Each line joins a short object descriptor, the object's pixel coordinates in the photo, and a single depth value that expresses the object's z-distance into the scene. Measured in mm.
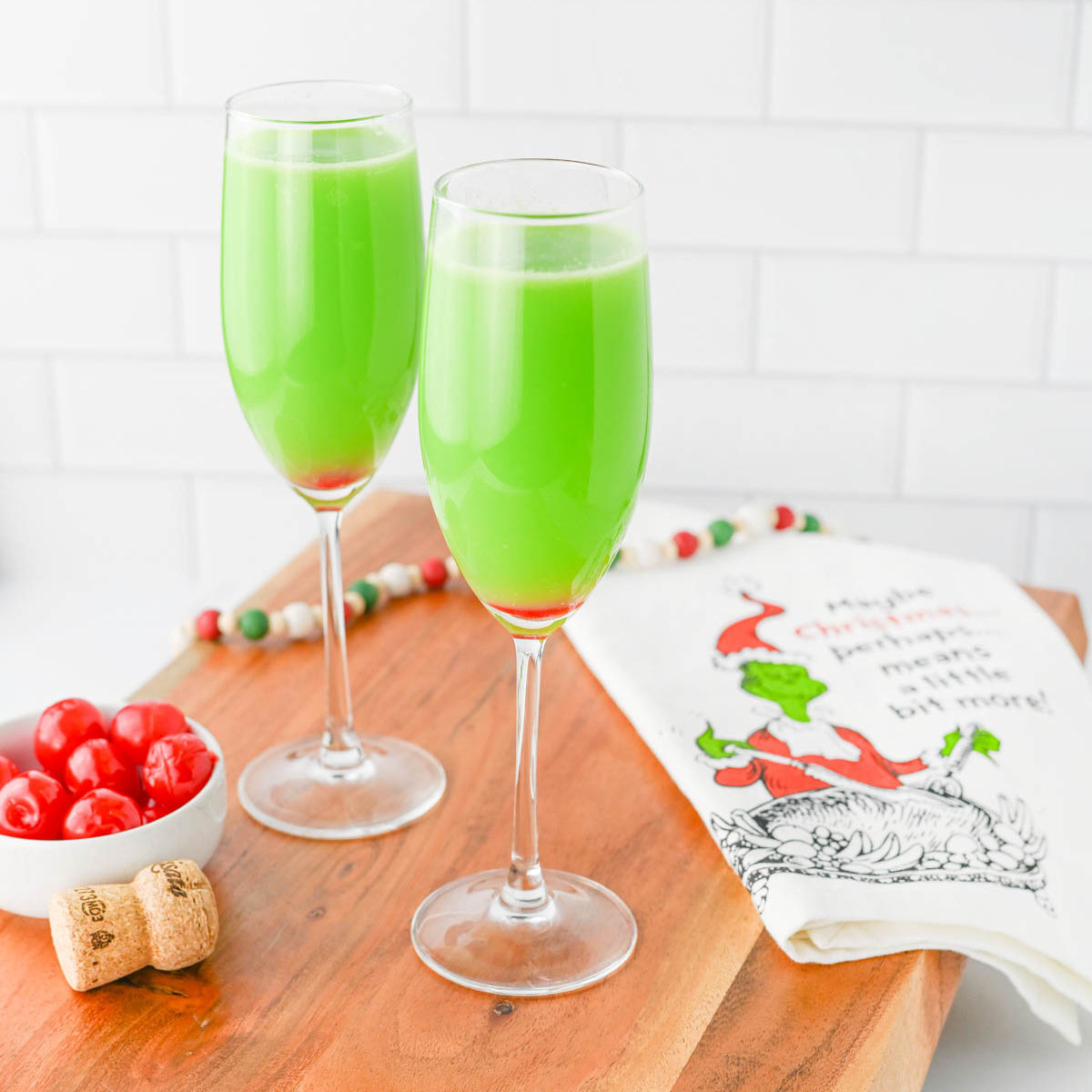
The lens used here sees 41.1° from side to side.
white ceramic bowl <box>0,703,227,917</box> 688
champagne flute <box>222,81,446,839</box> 729
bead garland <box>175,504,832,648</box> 1022
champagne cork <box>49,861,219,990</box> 661
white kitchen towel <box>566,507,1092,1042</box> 725
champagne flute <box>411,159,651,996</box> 594
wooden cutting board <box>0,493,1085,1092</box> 629
